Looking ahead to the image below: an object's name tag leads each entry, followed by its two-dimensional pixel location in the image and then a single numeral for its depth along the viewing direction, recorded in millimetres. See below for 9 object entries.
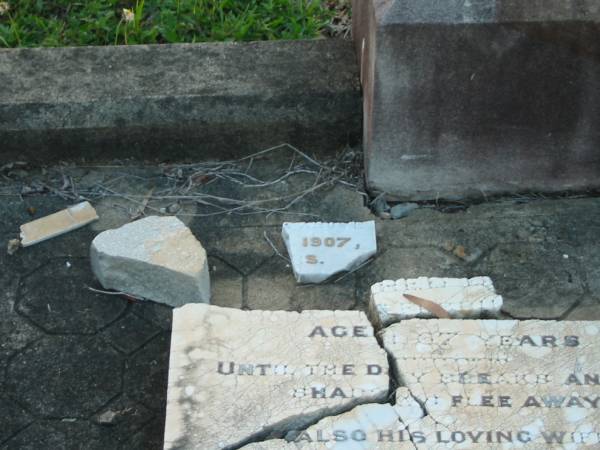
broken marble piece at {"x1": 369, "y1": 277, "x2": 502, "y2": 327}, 2605
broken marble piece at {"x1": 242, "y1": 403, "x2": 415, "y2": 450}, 2287
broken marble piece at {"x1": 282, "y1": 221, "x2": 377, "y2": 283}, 3182
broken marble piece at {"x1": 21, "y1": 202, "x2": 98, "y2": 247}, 3320
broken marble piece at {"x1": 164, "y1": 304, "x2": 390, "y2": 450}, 2330
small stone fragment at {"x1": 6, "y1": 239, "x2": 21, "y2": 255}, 3297
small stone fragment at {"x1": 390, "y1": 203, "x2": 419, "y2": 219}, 3391
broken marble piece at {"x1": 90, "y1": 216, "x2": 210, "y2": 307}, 3004
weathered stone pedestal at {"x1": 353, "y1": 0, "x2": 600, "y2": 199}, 2918
